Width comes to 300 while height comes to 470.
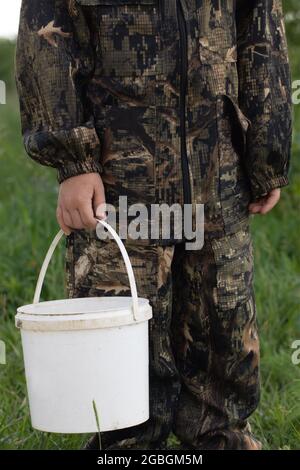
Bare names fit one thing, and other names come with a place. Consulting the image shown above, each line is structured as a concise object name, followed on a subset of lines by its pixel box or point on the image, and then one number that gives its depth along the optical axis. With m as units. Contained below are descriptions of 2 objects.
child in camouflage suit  2.28
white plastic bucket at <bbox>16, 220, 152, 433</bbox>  2.06
